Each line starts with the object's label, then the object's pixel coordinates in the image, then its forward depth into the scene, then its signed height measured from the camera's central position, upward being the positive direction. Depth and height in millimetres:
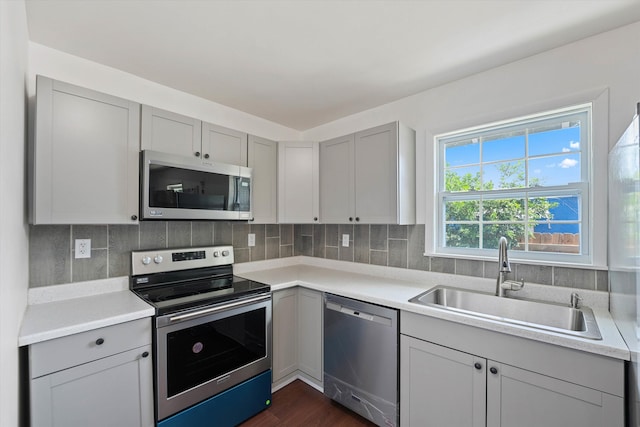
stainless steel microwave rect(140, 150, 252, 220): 1755 +173
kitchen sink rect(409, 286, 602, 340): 1366 -575
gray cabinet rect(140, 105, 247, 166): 1825 +555
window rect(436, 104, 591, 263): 1695 +187
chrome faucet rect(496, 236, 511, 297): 1738 -308
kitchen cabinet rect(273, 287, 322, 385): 2215 -996
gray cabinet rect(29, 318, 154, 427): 1238 -806
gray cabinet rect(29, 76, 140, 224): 1443 +316
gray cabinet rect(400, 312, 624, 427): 1154 -806
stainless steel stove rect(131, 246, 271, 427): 1582 -799
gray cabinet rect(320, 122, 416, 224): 2137 +310
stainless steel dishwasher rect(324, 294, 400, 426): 1756 -990
